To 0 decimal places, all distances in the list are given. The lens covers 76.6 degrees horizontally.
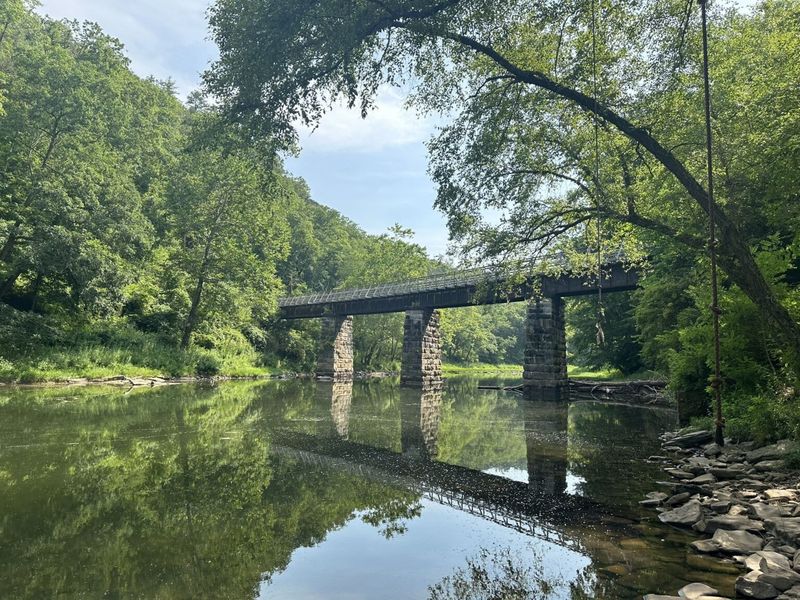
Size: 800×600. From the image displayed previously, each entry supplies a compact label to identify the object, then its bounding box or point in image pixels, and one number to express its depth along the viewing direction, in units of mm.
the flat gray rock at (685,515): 7430
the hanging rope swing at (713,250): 10109
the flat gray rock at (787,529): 6043
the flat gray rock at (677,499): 8391
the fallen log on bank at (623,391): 30303
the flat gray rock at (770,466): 9297
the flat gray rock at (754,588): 4949
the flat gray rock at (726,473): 9586
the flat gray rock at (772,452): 9722
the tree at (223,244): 42062
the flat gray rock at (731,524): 6762
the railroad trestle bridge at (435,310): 30234
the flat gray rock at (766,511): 6898
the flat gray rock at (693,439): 13141
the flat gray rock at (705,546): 6340
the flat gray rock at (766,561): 5396
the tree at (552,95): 11445
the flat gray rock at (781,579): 5039
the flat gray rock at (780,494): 7600
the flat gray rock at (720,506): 7820
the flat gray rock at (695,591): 4968
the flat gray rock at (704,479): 9461
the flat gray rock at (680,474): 10203
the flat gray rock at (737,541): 6230
